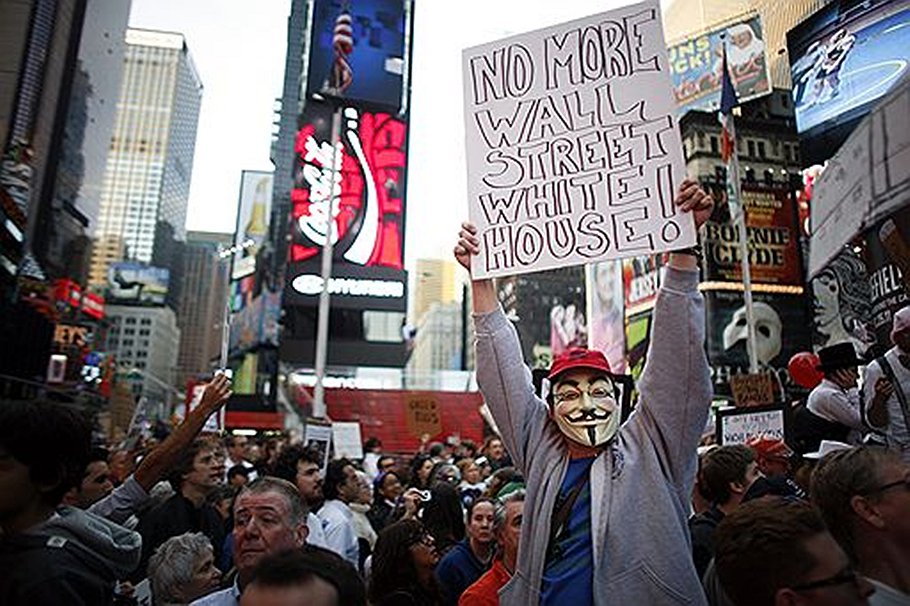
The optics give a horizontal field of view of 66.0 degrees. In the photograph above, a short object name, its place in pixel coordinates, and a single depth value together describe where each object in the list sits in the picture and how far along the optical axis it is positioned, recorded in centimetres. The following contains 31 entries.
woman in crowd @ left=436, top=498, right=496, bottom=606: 432
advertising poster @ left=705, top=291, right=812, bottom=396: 3628
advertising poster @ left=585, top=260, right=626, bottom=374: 4044
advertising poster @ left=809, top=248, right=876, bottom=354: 1212
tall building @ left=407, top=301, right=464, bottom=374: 14738
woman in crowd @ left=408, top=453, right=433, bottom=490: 861
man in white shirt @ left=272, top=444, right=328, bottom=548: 548
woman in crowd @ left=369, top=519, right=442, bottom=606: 397
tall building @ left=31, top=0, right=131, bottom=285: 5134
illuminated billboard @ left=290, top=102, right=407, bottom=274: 2972
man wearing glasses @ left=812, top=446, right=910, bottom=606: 208
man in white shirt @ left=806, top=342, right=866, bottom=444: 505
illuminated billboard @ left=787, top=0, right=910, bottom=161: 1817
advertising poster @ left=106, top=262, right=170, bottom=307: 12256
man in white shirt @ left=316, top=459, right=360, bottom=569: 511
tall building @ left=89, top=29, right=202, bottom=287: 18438
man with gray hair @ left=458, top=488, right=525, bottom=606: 344
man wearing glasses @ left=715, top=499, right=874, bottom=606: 173
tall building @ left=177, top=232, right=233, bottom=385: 17938
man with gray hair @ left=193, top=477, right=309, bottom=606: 298
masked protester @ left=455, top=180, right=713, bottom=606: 244
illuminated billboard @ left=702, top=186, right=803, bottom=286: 3491
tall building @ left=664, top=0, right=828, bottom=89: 4294
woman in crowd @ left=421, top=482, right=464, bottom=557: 499
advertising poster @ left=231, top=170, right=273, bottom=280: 6919
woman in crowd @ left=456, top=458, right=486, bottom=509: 759
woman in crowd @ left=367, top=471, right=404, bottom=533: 777
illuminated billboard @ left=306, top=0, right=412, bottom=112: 1898
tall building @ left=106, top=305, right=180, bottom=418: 13648
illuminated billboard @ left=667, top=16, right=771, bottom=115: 3678
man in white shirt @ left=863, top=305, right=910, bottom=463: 388
